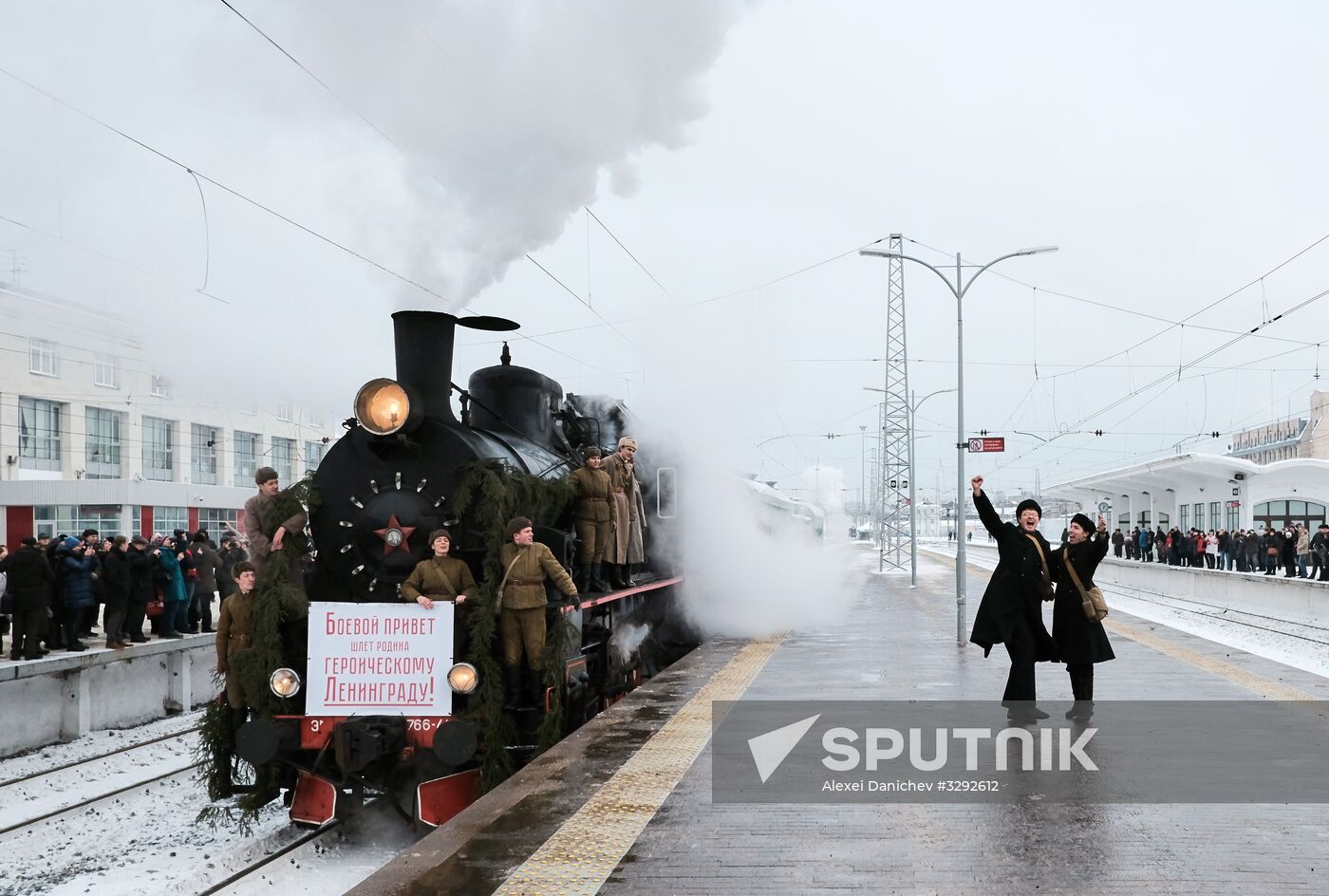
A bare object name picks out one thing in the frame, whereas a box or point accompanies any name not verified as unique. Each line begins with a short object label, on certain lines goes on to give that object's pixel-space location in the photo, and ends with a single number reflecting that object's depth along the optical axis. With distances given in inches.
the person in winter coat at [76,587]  487.5
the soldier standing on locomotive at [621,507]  346.6
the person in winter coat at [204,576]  602.2
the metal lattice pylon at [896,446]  1230.9
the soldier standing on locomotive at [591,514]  333.4
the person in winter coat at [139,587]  520.4
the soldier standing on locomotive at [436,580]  264.8
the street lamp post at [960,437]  532.4
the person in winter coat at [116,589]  500.7
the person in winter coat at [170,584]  552.4
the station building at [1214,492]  1169.4
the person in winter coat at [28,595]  447.5
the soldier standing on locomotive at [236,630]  271.1
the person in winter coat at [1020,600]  294.5
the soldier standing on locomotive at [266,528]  272.4
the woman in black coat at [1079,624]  295.7
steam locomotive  256.1
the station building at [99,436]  882.8
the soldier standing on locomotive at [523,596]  268.1
